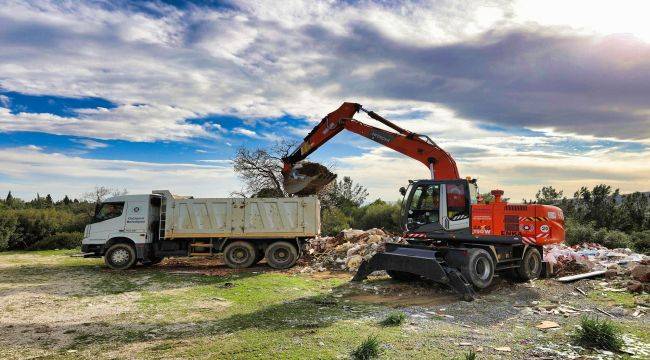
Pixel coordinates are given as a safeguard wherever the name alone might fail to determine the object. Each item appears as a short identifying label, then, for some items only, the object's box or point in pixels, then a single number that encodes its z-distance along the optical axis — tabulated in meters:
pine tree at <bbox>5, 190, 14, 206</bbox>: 40.66
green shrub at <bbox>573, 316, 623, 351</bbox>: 6.62
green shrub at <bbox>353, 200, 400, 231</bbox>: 27.13
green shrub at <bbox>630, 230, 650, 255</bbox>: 22.08
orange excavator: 10.84
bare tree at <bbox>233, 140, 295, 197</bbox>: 24.00
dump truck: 15.17
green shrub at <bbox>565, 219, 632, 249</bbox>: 21.58
